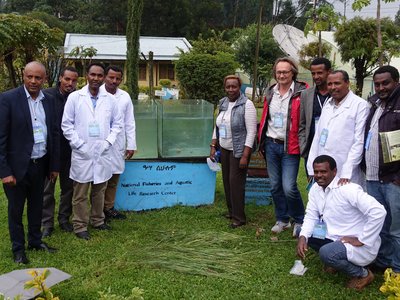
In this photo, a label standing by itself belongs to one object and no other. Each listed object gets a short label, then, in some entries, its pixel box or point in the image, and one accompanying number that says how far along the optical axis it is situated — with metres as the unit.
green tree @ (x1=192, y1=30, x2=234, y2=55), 18.02
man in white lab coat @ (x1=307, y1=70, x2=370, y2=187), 3.53
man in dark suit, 3.56
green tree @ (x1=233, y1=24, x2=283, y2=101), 20.84
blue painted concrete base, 5.41
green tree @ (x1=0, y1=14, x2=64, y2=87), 8.88
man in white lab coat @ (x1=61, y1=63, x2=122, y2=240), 4.25
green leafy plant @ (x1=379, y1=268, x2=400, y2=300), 1.76
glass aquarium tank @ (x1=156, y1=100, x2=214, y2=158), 5.60
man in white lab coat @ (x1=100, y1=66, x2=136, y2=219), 4.73
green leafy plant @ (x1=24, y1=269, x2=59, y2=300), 2.17
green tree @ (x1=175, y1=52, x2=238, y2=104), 13.98
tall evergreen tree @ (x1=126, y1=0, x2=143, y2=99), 11.64
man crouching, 3.25
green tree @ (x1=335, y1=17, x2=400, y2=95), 14.38
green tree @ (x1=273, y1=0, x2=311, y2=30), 43.25
